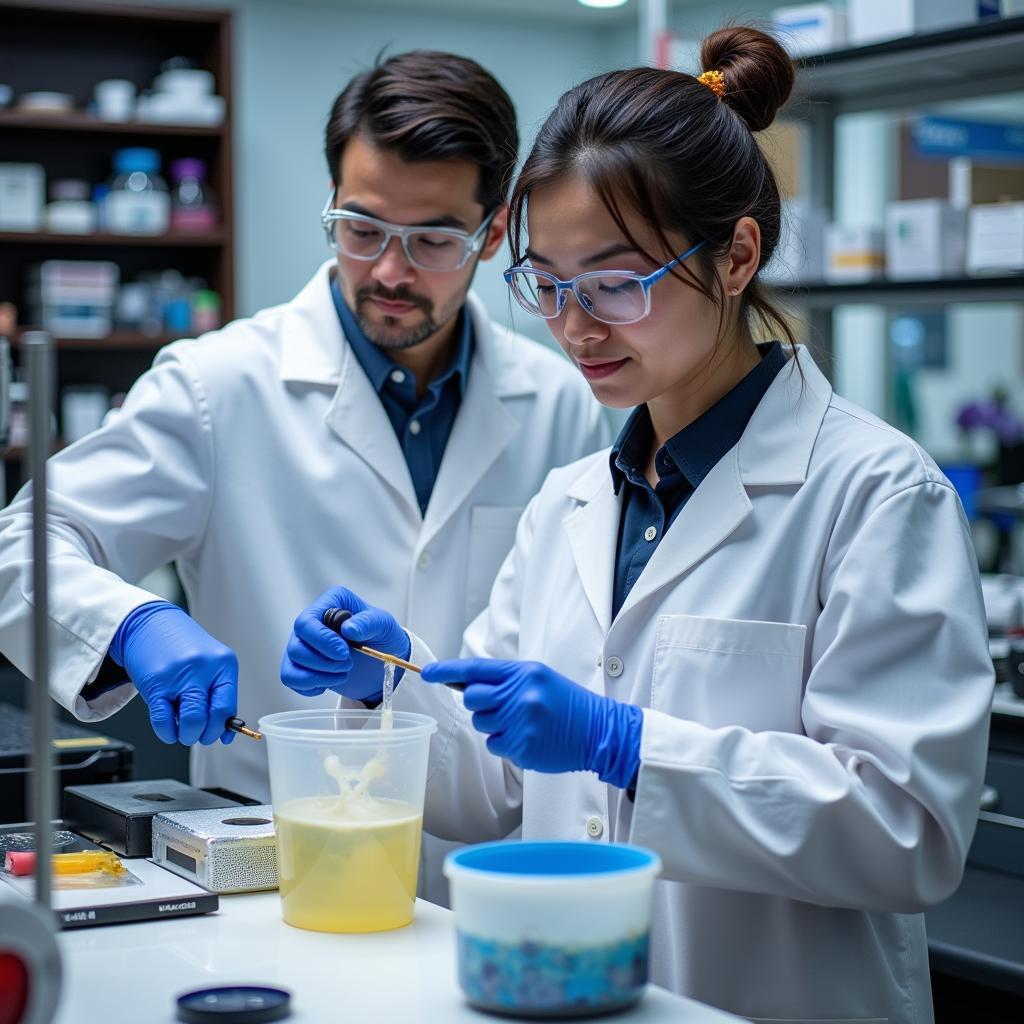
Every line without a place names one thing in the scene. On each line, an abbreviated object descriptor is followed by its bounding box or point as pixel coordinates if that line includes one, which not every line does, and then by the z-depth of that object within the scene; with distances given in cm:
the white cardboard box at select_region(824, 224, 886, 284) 328
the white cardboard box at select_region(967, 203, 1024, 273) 303
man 191
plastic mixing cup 120
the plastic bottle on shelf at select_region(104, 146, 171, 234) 514
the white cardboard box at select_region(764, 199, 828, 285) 323
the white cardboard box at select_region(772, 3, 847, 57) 321
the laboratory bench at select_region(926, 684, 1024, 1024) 192
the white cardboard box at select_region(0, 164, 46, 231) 502
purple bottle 527
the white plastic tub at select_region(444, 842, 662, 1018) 95
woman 122
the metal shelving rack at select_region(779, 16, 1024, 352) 293
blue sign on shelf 381
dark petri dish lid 97
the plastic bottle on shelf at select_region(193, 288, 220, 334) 530
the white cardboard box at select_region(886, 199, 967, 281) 313
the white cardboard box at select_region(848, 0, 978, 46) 306
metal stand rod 82
